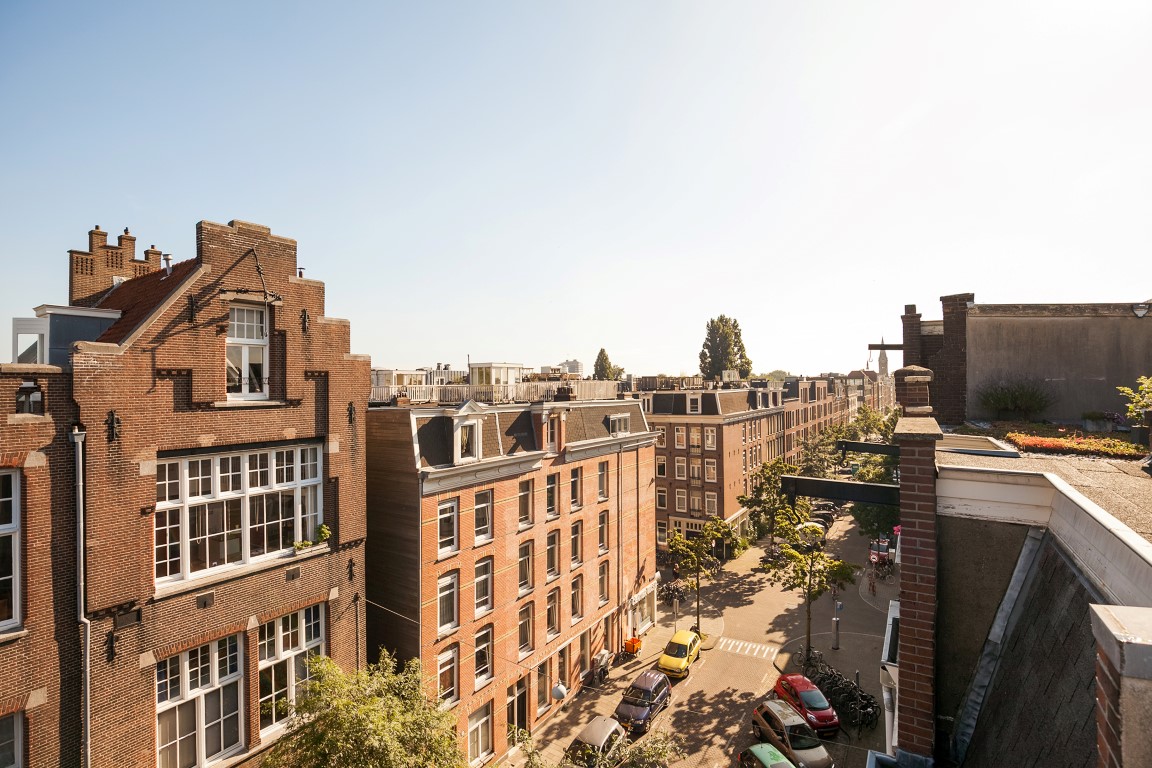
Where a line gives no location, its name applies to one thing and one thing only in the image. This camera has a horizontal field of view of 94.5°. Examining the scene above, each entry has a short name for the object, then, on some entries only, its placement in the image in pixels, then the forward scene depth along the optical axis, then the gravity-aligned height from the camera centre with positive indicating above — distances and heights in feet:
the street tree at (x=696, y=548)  107.96 -34.35
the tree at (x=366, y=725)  37.81 -25.61
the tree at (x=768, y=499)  144.15 -32.33
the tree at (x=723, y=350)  268.00 +16.05
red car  73.97 -46.30
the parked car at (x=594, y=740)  61.77 -43.90
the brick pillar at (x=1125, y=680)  8.59 -5.09
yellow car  90.53 -47.63
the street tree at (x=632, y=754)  48.81 -35.62
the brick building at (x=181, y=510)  34.27 -9.30
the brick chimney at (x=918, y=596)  21.12 -8.75
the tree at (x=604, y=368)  299.79 +8.58
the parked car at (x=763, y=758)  61.36 -44.18
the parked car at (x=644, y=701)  76.07 -47.56
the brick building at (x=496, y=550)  61.82 -22.43
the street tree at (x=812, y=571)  91.04 -32.99
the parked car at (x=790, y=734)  65.21 -45.58
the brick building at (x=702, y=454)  151.84 -21.38
